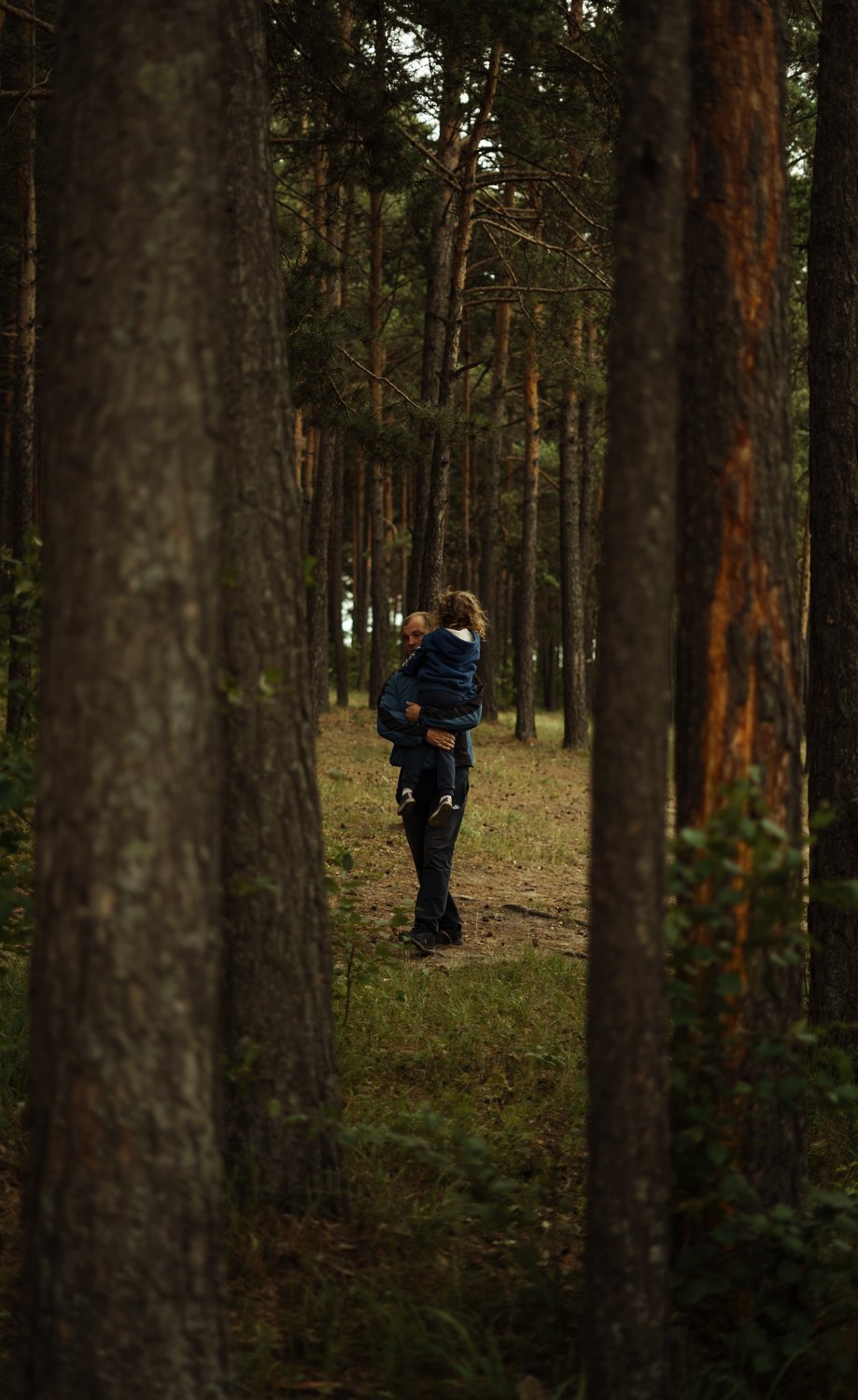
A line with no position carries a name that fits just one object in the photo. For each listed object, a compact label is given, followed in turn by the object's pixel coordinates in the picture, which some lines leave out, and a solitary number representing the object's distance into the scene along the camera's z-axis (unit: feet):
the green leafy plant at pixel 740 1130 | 10.07
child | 25.04
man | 24.94
